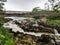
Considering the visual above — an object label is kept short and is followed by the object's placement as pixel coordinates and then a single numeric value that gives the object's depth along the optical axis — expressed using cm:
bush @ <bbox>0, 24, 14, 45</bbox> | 460
